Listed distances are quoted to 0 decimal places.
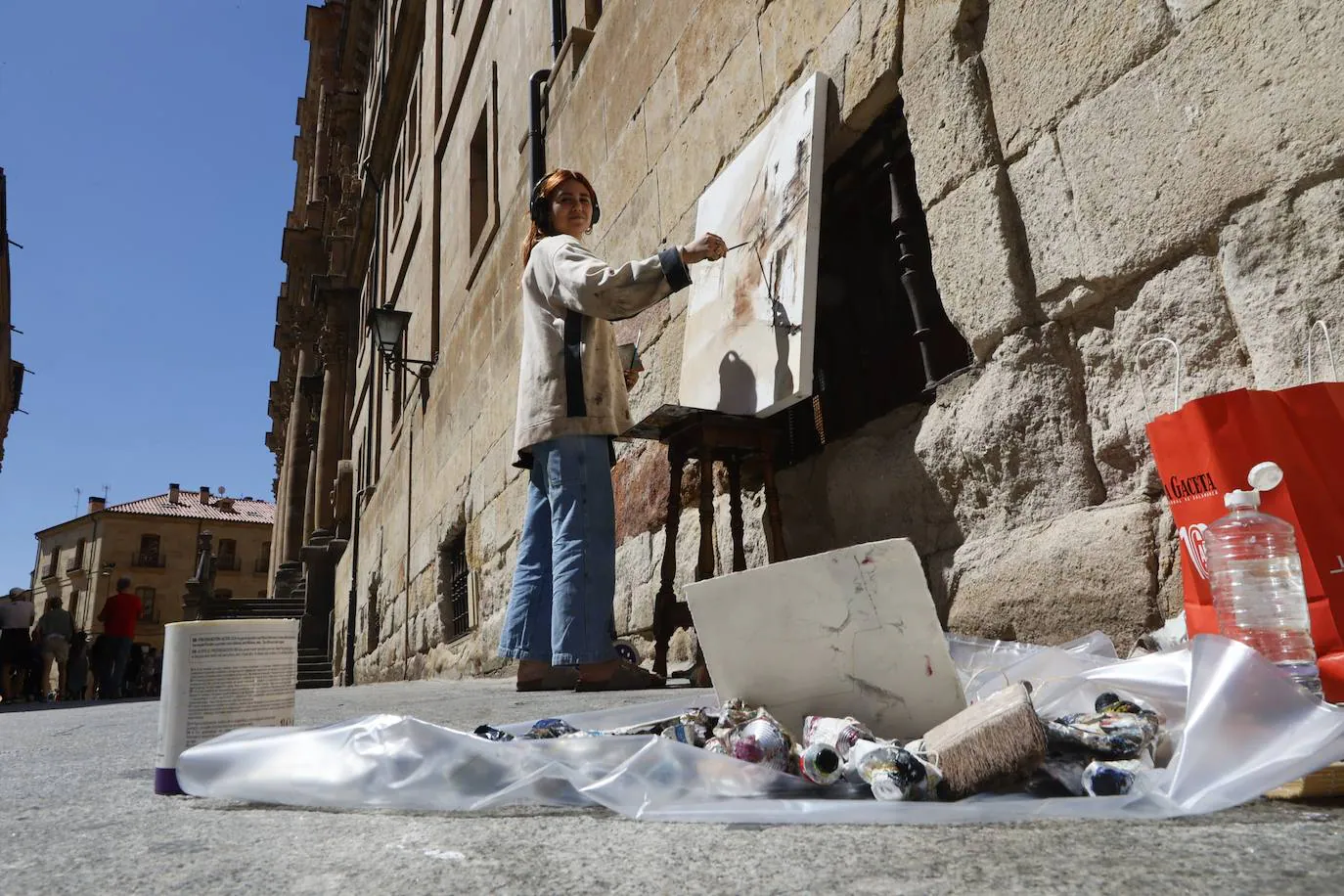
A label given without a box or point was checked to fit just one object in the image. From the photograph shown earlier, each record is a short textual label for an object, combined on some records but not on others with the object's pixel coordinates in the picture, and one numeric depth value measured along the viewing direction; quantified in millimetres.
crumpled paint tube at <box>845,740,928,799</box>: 1072
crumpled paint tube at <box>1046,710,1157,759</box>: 1160
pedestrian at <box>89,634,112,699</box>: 12023
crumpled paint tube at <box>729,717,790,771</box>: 1197
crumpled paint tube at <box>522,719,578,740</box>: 1485
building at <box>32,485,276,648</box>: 49594
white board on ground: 1382
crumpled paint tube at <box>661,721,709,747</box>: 1353
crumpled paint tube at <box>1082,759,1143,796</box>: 1053
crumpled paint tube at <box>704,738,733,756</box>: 1245
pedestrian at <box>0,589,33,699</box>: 11461
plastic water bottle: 1362
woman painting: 3164
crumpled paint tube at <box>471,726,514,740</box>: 1476
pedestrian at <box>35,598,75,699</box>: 12211
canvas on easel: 2918
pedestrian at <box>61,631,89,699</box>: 13305
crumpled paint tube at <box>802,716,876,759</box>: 1239
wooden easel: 3062
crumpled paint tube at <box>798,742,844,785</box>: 1151
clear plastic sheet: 964
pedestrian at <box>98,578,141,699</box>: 11609
